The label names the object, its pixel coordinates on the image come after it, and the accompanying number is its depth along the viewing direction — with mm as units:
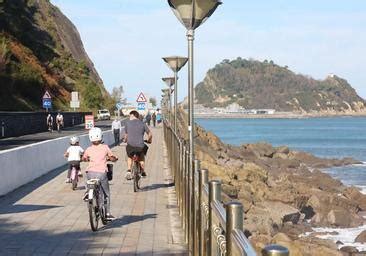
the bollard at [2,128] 37688
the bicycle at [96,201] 9328
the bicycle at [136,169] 14312
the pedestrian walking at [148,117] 60031
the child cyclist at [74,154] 14773
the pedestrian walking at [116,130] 33625
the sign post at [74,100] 47838
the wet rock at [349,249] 19297
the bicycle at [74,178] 14936
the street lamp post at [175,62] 18500
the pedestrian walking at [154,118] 63381
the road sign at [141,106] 34325
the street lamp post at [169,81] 29205
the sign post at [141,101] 34344
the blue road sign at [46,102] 43525
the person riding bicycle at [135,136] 14219
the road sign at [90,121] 26312
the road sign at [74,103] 47719
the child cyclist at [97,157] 9703
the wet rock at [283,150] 57938
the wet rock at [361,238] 22159
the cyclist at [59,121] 47144
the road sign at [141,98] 34466
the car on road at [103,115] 83875
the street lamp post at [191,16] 8797
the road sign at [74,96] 48541
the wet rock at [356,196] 31578
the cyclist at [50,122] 47262
